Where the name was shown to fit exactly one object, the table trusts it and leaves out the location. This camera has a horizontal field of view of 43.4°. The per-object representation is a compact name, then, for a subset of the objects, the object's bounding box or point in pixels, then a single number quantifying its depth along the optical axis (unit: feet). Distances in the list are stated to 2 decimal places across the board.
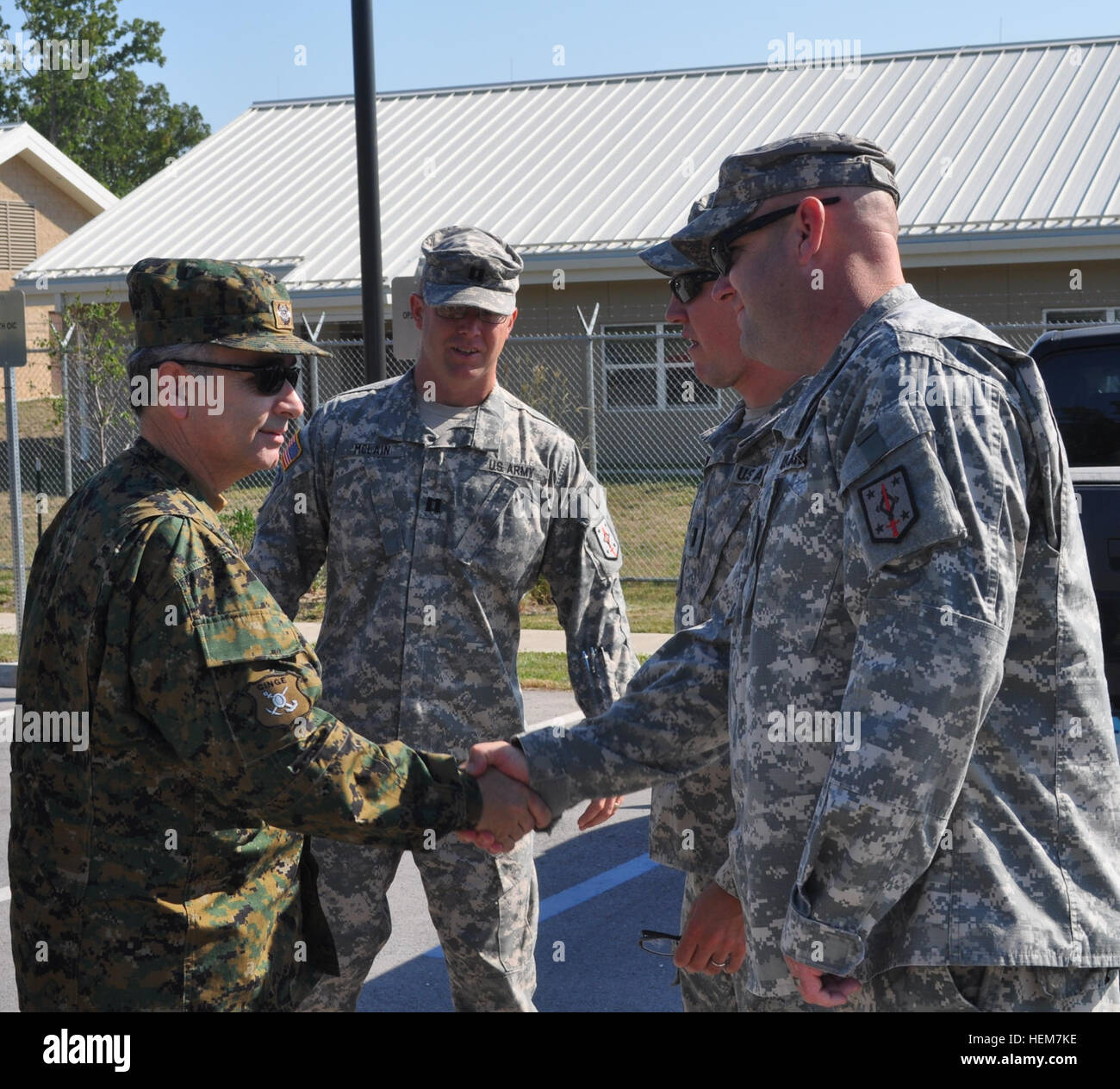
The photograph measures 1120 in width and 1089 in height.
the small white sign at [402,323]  29.27
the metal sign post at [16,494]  33.30
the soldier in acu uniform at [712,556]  10.14
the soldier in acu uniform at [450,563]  11.98
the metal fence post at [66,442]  48.08
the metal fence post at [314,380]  42.06
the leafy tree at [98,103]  143.23
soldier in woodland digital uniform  7.80
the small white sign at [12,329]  33.50
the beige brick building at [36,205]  92.32
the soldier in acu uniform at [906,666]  6.57
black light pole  29.99
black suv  17.67
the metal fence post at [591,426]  42.55
